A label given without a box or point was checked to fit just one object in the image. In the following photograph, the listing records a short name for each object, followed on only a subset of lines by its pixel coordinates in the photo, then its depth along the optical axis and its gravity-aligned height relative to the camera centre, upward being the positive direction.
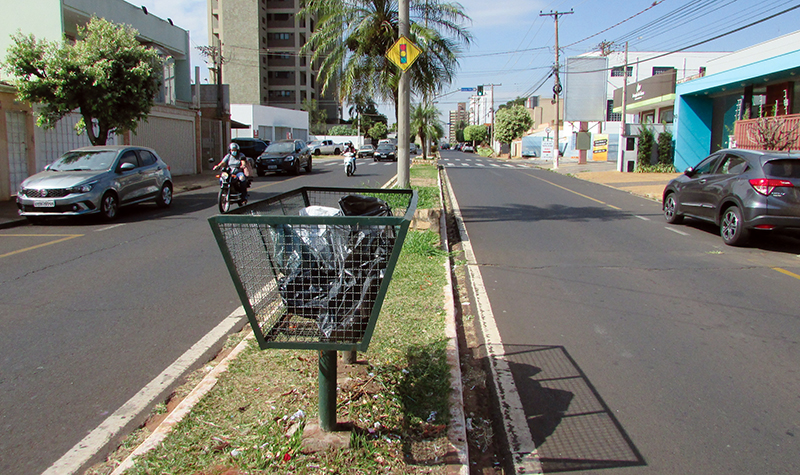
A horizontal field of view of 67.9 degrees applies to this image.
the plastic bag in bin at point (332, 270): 2.96 -0.55
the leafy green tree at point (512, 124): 75.75 +4.99
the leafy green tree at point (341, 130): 89.38 +4.78
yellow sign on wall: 47.91 +1.31
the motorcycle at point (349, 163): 26.92 -0.06
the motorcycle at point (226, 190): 14.62 -0.73
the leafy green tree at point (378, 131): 106.93 +5.65
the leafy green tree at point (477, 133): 111.19 +5.60
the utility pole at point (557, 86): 38.39 +5.01
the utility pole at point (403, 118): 11.83 +0.91
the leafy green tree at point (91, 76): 15.09 +2.16
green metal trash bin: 2.91 -0.55
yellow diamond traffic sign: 10.75 +1.97
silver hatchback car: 12.14 -0.53
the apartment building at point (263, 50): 78.19 +14.88
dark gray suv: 9.27 -0.43
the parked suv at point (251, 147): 33.19 +0.78
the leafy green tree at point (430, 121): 60.50 +4.92
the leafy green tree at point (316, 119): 85.11 +6.17
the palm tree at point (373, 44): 14.65 +3.13
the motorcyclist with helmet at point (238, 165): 14.73 -0.11
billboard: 49.19 +6.16
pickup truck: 57.05 +1.38
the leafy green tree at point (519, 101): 114.49 +12.16
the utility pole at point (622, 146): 31.20 +0.97
